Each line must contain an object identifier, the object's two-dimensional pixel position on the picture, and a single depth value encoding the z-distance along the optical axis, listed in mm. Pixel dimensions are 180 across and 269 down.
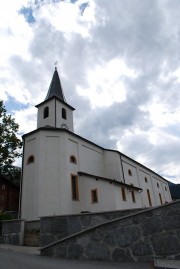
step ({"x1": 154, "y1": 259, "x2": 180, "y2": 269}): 5398
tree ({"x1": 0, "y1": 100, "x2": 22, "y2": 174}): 27206
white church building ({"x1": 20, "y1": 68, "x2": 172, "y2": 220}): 21219
